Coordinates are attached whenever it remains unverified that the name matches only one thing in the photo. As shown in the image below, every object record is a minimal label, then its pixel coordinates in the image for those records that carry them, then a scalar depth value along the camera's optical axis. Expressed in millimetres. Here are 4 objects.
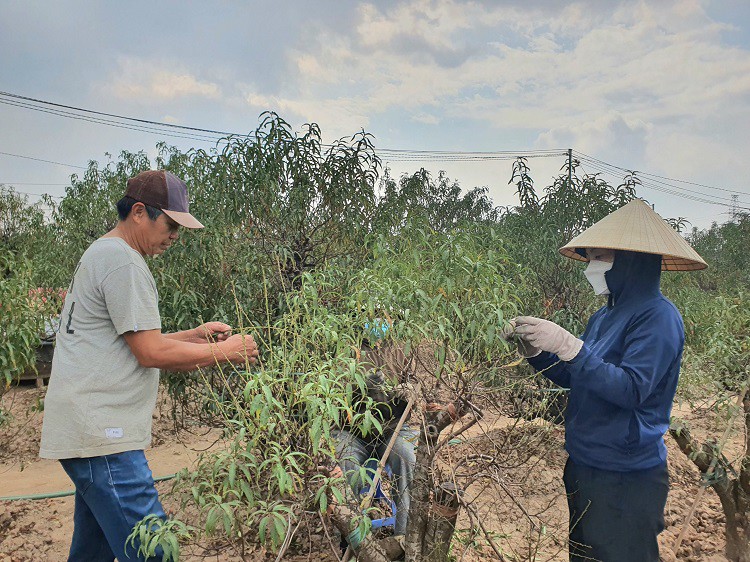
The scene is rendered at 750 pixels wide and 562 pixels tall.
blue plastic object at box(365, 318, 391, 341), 2264
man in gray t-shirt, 1938
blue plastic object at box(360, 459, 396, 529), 2835
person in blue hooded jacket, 2154
